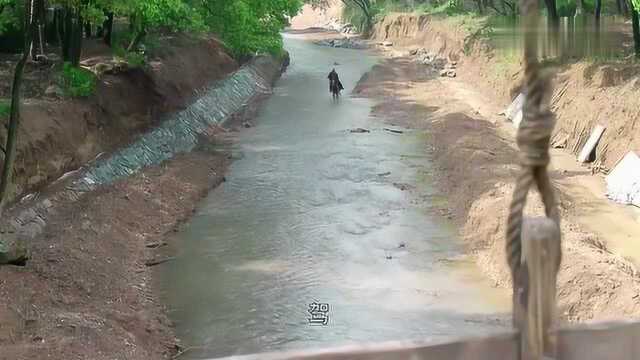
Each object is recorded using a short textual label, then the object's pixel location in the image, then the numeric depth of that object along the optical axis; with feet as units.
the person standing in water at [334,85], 115.02
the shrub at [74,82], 62.95
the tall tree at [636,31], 75.89
